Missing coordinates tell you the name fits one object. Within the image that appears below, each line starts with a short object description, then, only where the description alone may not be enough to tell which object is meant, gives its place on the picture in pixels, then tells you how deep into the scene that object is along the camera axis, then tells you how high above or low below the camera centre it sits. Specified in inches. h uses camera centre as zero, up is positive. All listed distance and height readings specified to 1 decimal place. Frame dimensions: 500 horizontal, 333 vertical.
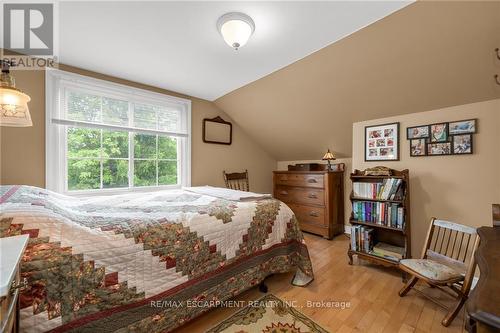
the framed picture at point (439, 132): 78.6 +13.1
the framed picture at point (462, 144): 73.4 +8.0
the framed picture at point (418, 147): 83.8 +7.8
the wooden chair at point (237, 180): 140.1 -10.1
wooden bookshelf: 78.5 -24.2
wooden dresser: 119.5 -20.6
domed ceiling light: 61.2 +42.2
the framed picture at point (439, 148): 78.1 +6.7
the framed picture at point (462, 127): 73.0 +14.2
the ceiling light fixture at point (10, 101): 44.5 +14.7
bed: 34.1 -19.5
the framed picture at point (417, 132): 83.4 +14.0
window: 89.1 +15.1
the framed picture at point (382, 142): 92.0 +11.0
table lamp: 119.3 +5.8
